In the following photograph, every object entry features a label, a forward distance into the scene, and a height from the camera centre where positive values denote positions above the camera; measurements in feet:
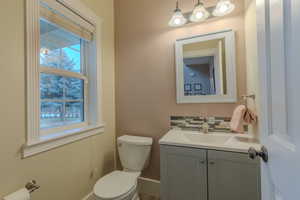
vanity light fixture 4.81 +2.93
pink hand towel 4.36 -0.59
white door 1.44 +0.05
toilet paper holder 3.49 -1.96
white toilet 4.14 -2.48
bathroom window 3.72 +0.81
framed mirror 5.10 +1.10
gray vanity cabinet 3.67 -1.99
